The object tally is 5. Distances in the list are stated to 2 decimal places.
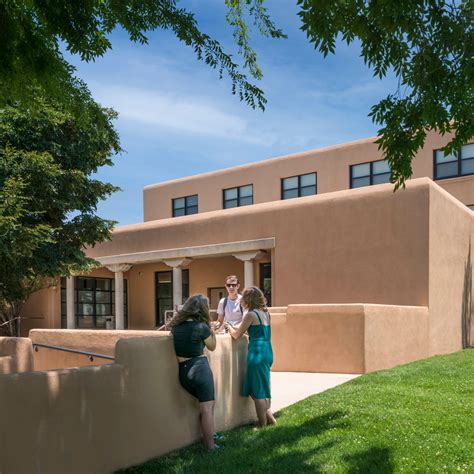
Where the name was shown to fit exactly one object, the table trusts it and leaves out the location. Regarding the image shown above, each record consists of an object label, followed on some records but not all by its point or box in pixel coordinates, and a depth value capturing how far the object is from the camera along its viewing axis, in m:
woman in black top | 6.33
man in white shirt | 9.28
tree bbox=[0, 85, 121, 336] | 13.52
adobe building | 16.09
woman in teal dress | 7.30
